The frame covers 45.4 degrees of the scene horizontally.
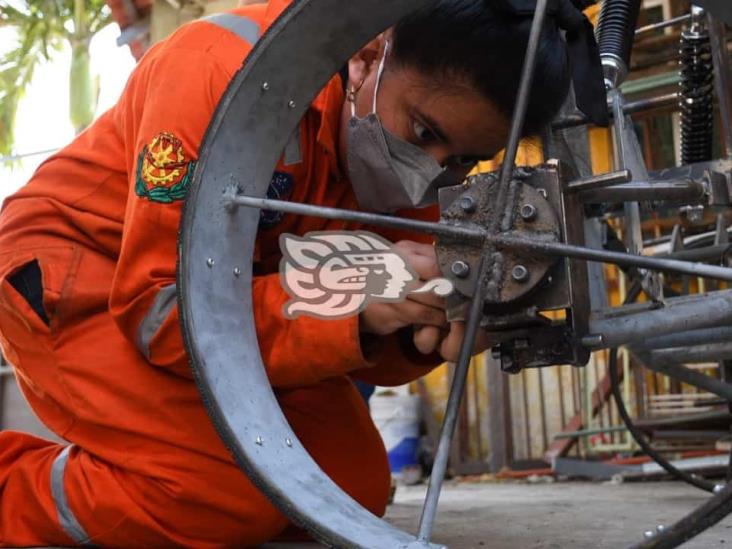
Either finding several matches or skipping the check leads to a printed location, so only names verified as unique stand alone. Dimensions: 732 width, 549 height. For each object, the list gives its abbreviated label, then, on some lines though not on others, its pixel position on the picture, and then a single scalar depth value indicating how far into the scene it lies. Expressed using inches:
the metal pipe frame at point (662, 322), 37.4
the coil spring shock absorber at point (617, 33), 55.4
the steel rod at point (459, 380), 33.8
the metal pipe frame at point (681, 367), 73.7
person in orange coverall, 42.4
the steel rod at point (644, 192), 39.7
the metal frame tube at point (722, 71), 64.5
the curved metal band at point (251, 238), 37.9
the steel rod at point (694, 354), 67.3
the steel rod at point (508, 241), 31.0
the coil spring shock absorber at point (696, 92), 68.6
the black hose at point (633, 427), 85.0
